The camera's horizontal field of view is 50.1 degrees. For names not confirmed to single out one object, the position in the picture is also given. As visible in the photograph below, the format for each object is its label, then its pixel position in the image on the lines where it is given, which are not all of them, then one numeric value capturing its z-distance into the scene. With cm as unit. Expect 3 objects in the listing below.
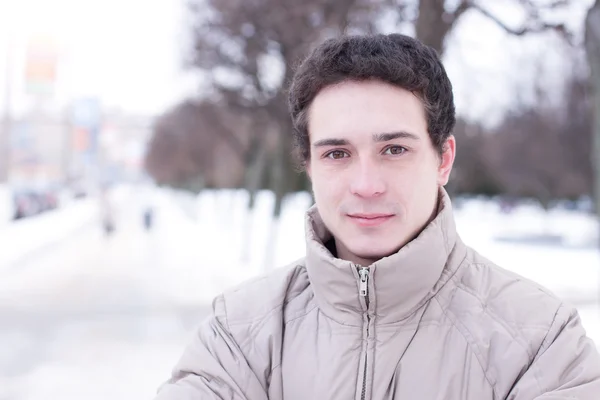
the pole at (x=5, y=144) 1747
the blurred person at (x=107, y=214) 1807
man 161
